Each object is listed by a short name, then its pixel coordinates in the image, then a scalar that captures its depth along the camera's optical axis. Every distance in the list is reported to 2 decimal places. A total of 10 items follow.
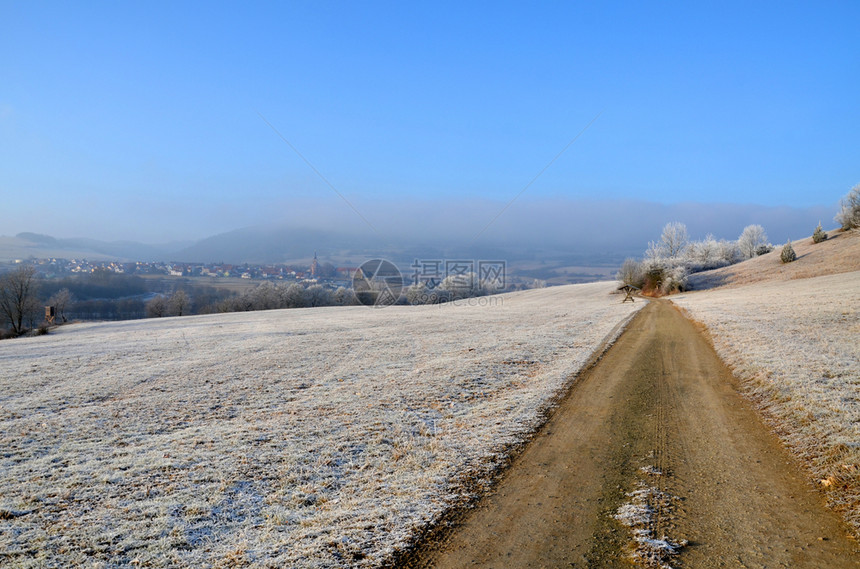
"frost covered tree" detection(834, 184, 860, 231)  55.75
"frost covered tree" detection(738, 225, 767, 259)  91.68
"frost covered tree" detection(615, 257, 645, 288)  63.83
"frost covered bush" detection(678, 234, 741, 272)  67.51
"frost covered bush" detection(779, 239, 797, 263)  54.22
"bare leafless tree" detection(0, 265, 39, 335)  59.56
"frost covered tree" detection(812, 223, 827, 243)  60.03
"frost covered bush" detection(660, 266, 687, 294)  57.21
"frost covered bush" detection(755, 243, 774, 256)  74.75
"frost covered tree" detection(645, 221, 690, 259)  92.15
